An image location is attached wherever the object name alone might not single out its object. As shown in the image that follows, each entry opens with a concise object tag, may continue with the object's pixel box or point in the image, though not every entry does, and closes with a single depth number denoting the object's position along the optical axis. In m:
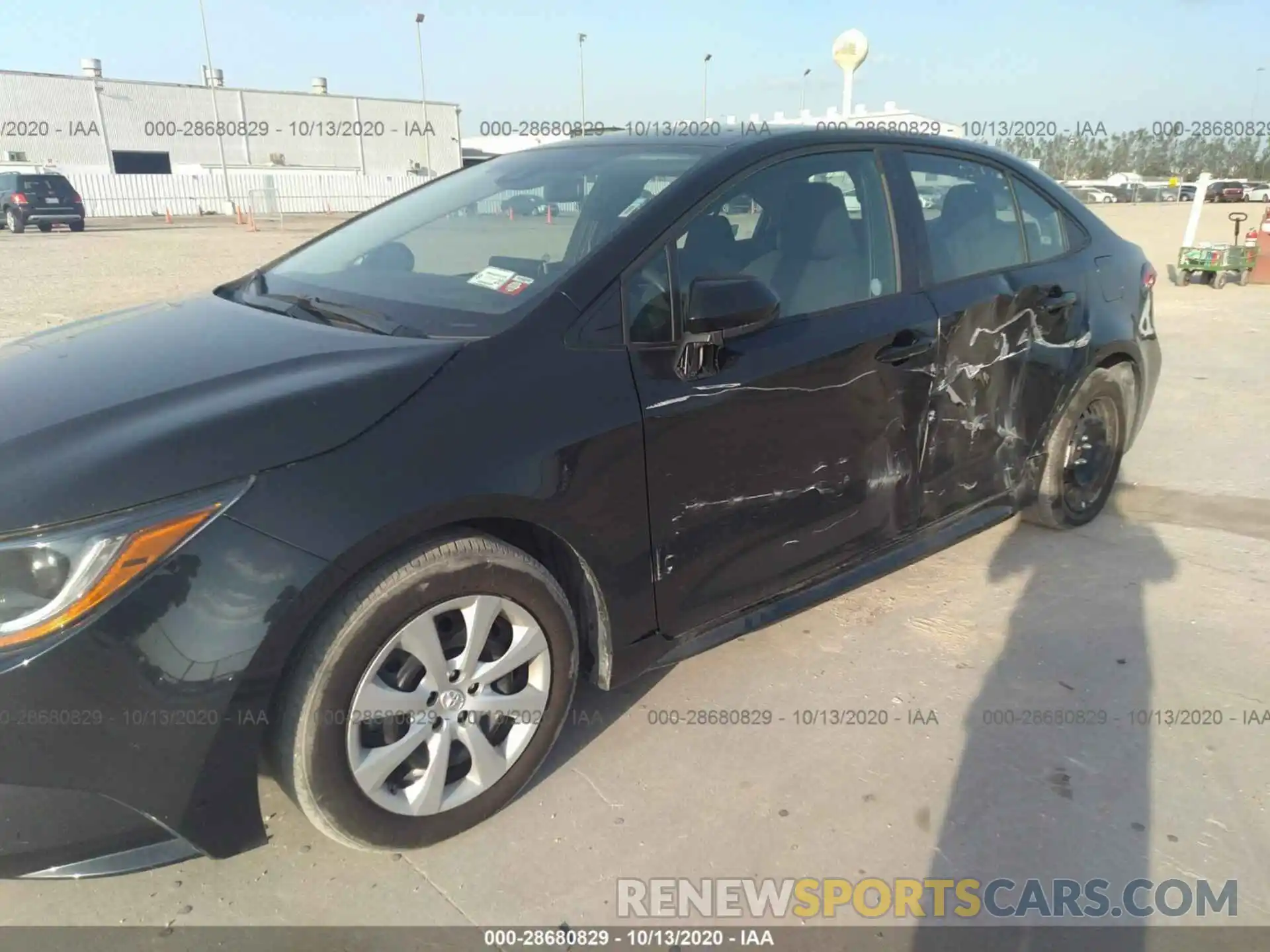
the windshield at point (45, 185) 25.56
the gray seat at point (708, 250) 2.48
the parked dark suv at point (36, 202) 25.55
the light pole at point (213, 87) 49.77
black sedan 1.72
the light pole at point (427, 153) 56.26
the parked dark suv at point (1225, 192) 41.72
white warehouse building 45.34
